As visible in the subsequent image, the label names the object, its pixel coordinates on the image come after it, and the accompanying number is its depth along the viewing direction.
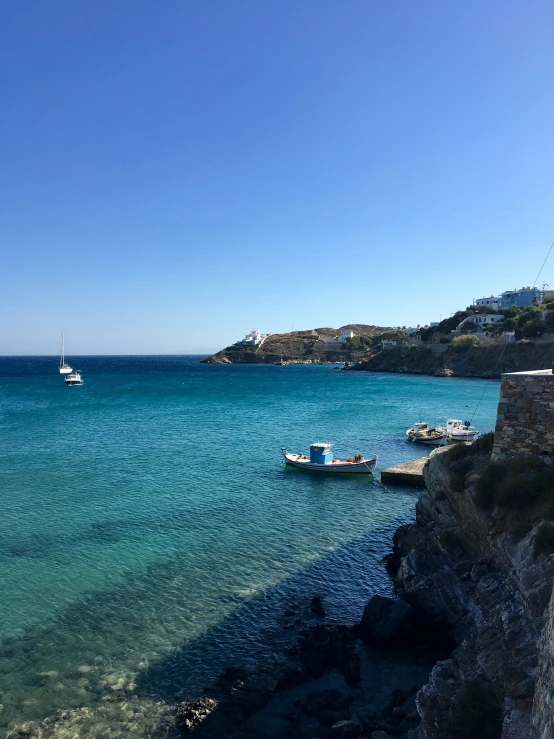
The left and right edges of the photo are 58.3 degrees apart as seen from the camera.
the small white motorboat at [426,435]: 39.16
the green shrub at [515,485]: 11.20
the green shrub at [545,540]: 9.69
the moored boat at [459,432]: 38.66
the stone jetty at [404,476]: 27.67
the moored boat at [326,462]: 30.48
